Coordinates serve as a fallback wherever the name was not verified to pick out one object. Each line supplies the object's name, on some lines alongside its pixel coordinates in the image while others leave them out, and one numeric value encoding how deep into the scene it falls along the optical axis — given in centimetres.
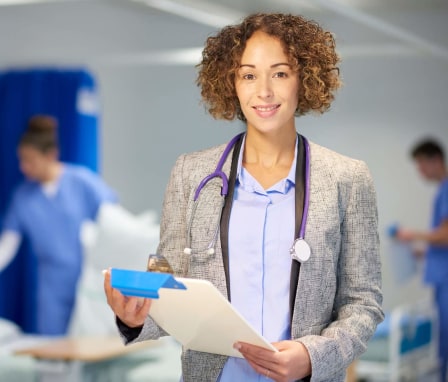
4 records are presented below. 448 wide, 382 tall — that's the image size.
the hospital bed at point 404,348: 561
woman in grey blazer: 175
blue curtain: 618
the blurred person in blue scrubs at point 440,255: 602
